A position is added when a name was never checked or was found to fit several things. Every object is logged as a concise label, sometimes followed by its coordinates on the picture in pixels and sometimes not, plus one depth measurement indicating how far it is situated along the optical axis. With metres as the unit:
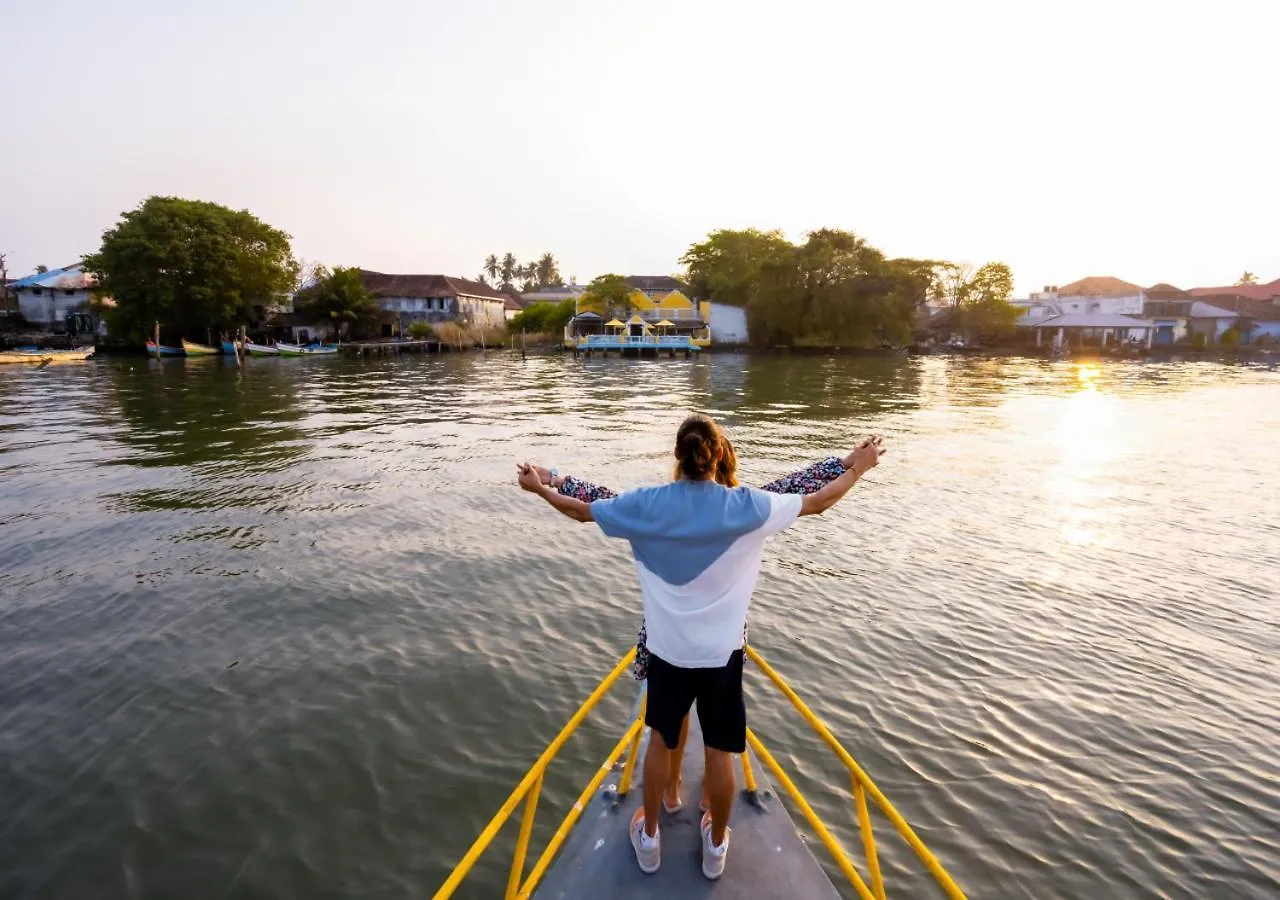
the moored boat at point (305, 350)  58.34
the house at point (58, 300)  62.91
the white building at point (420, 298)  72.25
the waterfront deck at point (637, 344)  63.66
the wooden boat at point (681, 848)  3.19
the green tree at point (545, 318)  76.44
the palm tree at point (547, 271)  130.88
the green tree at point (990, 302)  72.38
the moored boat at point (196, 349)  54.84
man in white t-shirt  2.87
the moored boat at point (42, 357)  44.91
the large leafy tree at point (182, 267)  52.16
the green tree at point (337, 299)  67.31
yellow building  73.50
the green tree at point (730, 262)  73.00
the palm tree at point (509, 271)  130.12
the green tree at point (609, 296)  73.94
